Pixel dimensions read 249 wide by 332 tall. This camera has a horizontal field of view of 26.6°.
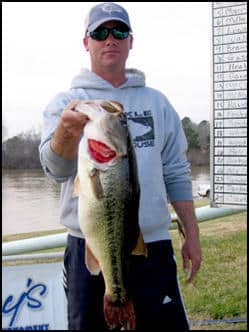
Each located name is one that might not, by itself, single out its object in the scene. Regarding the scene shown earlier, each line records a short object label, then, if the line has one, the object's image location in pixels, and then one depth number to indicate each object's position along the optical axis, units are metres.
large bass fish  1.44
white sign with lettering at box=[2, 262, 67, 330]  3.65
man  1.95
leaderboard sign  4.89
